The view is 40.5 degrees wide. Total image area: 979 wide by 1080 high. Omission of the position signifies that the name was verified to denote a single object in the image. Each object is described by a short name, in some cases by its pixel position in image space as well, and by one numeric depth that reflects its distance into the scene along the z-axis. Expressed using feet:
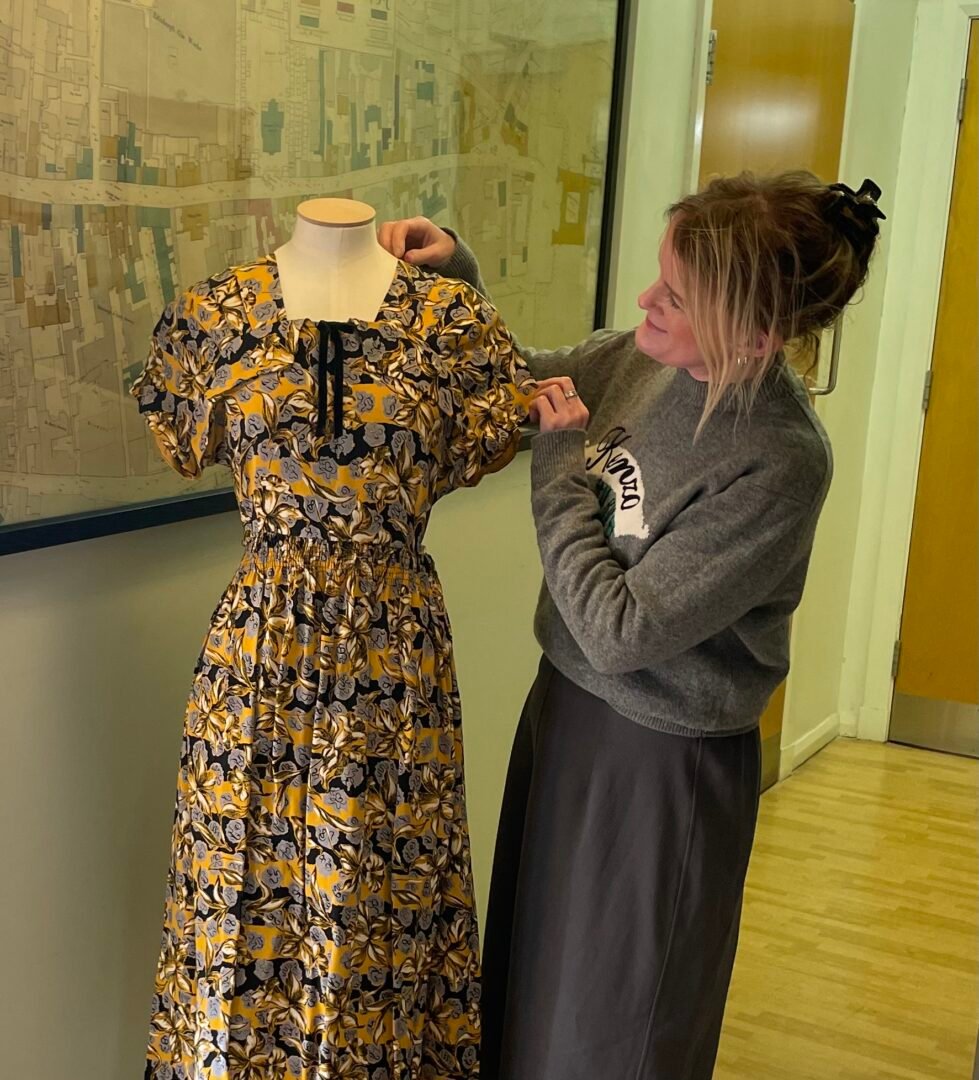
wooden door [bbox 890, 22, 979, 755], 12.55
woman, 4.47
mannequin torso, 4.55
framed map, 4.52
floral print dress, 4.40
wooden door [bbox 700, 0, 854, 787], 9.18
